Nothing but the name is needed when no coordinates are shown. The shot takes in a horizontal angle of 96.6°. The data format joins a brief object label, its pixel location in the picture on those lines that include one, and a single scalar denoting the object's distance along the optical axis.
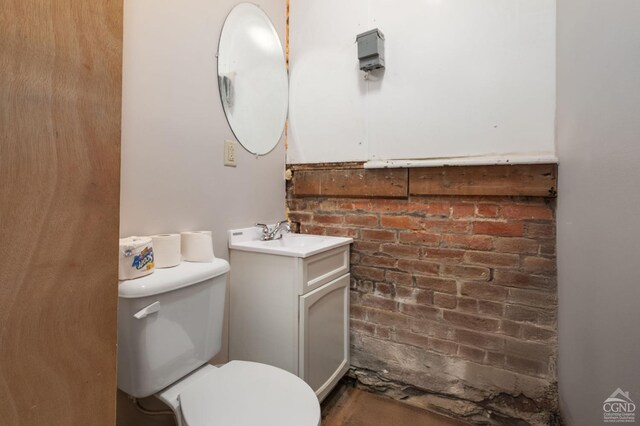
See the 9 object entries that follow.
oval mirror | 1.42
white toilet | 0.82
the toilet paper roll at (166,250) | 1.01
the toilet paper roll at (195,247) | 1.12
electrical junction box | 1.49
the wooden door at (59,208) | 0.40
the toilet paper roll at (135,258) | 0.85
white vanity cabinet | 1.23
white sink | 1.26
